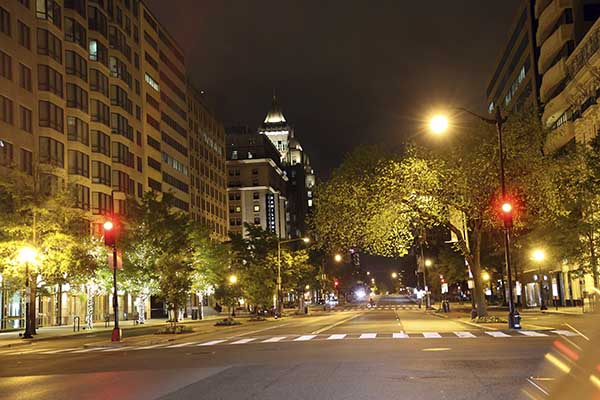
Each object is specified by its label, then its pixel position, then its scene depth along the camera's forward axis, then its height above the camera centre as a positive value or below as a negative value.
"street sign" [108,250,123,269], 35.16 +1.75
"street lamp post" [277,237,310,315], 70.94 +0.50
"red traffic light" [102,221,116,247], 33.78 +2.96
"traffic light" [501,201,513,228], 31.20 +2.92
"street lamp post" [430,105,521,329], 31.31 +3.34
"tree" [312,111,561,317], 36.25 +4.89
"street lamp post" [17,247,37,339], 42.62 +1.62
